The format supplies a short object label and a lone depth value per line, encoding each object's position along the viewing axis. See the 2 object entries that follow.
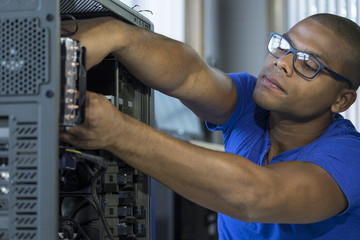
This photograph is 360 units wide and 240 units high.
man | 1.00
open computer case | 0.83
